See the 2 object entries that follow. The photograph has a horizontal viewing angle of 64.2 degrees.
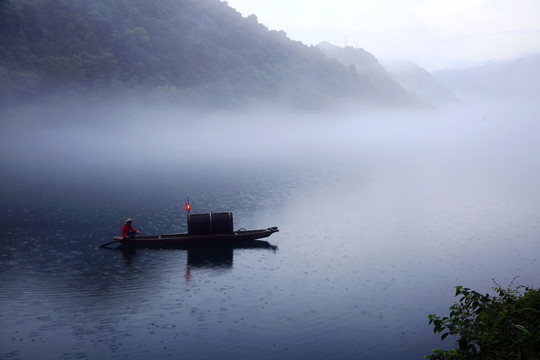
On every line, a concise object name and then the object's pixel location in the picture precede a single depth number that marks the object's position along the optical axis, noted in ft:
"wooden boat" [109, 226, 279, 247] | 143.33
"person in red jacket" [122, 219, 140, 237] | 143.44
